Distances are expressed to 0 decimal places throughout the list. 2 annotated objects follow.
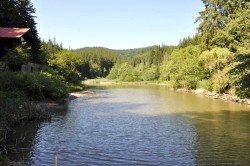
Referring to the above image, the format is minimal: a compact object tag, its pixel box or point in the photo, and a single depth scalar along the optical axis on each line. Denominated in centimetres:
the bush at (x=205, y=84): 4100
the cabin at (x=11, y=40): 2949
